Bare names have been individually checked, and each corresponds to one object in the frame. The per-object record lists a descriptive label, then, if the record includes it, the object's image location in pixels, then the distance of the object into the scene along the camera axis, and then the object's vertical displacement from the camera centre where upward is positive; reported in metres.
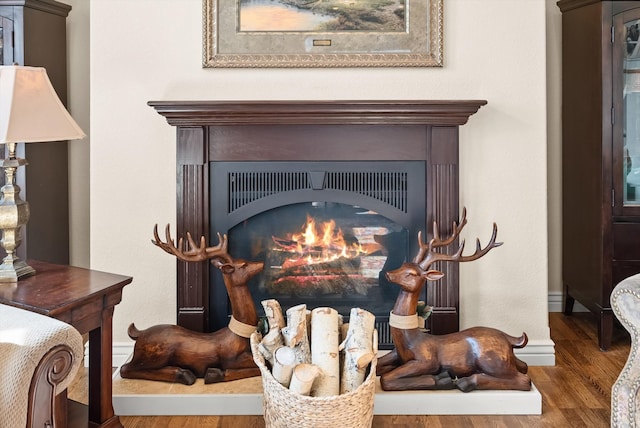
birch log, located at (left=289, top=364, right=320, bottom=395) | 2.33 -0.57
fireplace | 3.13 +0.08
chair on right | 2.09 -0.49
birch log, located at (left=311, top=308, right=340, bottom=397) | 2.43 -0.50
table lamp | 2.27 +0.28
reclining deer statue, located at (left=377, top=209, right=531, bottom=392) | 2.80 -0.58
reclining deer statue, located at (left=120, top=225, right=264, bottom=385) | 2.88 -0.56
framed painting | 3.17 +0.80
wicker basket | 2.30 -0.66
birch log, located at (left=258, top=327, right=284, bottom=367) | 2.57 -0.50
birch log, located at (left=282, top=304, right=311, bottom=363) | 2.50 -0.45
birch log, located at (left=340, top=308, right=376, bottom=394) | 2.46 -0.50
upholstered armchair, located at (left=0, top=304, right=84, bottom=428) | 1.70 -0.39
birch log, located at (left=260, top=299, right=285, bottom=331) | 2.68 -0.40
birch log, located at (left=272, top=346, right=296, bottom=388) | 2.41 -0.54
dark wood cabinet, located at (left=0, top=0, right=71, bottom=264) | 3.55 +0.33
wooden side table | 2.19 -0.31
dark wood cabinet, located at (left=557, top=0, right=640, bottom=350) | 3.48 +0.33
